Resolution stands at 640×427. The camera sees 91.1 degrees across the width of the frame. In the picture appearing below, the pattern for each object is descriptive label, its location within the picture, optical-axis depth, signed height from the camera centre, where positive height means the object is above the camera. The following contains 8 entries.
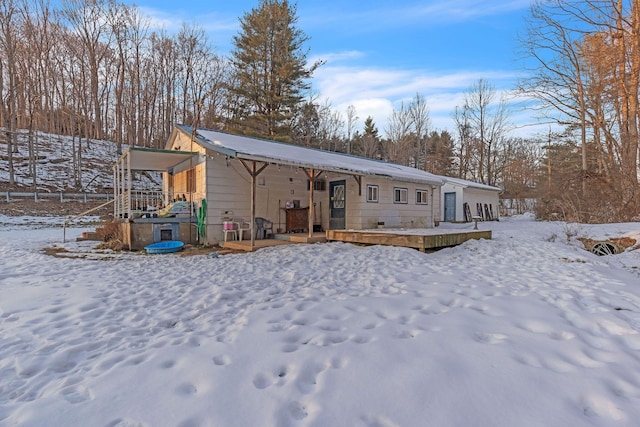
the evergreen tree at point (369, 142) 32.66 +7.30
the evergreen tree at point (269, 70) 20.91 +9.66
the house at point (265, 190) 9.37 +0.77
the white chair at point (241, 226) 9.70 -0.43
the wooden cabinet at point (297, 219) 11.27 -0.28
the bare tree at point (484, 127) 28.08 +7.49
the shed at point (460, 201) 19.64 +0.61
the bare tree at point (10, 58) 18.64 +9.91
